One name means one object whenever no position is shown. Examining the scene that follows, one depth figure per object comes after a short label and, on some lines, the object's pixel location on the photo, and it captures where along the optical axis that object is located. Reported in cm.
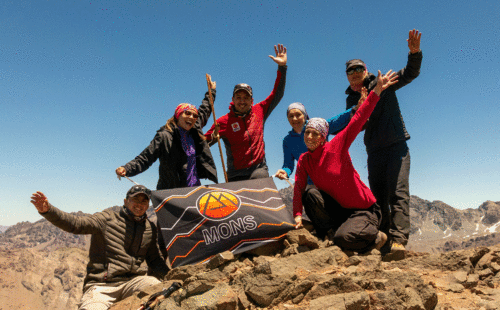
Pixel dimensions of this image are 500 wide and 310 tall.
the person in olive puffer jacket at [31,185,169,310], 652
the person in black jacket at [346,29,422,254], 713
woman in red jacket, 632
